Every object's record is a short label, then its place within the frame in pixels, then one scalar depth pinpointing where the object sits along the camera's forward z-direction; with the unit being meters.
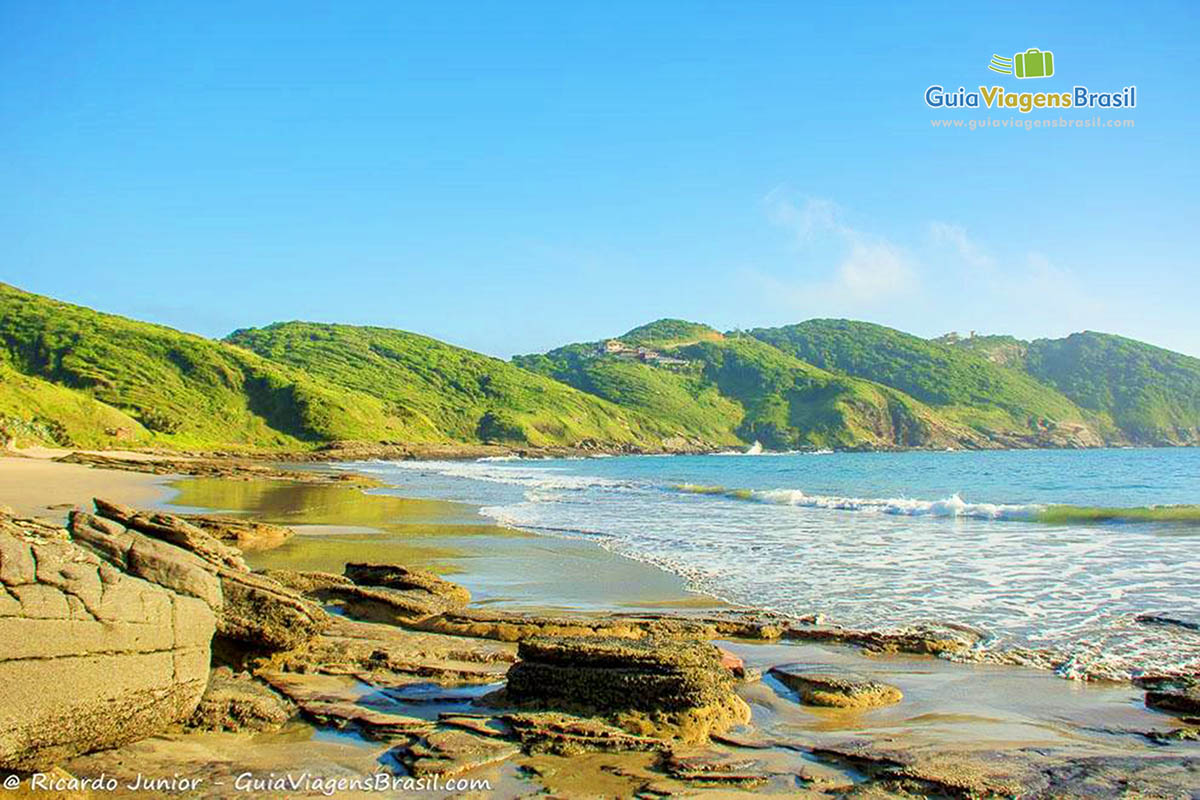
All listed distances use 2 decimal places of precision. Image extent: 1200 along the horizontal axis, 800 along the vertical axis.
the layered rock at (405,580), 11.73
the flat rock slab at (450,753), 5.40
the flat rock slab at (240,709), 6.00
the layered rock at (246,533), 16.44
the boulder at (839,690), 7.41
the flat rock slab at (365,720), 6.12
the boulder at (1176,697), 7.27
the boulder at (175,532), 8.51
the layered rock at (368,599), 10.37
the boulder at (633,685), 6.34
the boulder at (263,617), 7.44
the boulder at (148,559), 6.17
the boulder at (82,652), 4.92
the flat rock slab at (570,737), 5.82
